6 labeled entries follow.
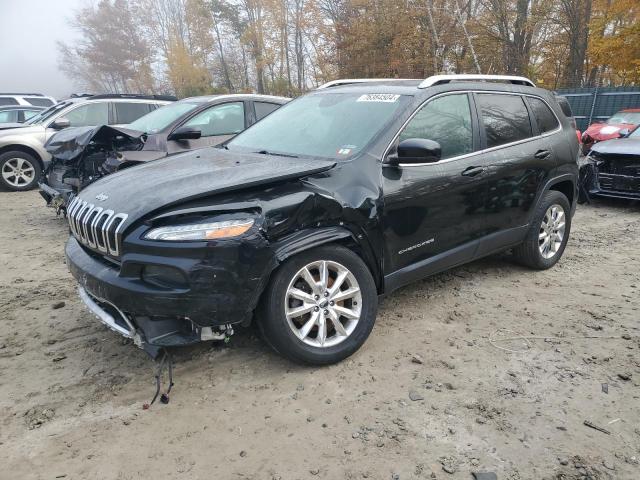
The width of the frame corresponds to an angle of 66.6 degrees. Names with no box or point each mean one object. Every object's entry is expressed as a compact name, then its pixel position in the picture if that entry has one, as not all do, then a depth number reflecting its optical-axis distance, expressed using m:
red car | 12.25
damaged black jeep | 2.63
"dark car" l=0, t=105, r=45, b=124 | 12.88
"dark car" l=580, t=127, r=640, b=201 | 7.46
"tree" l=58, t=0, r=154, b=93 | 53.94
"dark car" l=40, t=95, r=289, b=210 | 5.99
